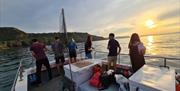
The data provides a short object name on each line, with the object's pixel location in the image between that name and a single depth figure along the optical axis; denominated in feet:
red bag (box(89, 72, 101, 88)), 5.43
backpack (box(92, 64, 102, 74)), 6.20
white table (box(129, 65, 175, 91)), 3.20
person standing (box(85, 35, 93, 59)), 10.54
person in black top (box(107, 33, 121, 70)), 7.16
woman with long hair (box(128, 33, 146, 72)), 5.51
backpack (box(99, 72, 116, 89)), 5.31
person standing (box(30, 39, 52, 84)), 8.22
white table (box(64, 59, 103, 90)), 5.82
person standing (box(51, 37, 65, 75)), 9.08
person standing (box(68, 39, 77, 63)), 10.26
